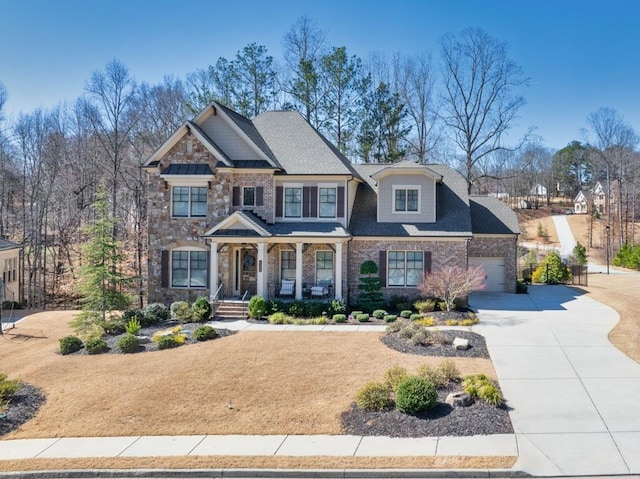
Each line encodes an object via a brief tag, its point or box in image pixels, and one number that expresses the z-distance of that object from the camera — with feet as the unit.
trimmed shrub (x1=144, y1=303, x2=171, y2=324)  69.09
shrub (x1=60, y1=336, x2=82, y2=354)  55.42
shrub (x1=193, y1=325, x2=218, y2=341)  58.08
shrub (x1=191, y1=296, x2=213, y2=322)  68.28
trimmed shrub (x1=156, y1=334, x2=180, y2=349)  55.42
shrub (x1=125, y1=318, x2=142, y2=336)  61.07
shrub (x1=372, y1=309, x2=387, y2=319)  69.29
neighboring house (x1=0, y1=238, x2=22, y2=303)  92.17
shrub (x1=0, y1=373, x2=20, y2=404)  41.29
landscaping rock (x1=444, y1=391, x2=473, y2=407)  36.14
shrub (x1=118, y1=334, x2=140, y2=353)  54.24
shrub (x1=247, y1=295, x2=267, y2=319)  69.62
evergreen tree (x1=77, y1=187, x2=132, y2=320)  68.08
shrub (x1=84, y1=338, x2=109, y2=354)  54.65
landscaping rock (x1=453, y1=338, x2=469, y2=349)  50.18
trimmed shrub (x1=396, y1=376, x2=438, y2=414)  35.01
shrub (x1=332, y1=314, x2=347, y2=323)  67.11
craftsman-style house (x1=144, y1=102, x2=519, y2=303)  76.28
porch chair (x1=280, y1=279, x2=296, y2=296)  76.02
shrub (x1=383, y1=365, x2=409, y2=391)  38.75
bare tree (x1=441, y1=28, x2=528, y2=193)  129.59
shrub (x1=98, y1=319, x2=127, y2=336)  63.72
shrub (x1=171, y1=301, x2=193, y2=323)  68.93
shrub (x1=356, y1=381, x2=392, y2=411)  36.19
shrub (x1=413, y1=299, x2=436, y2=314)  70.79
